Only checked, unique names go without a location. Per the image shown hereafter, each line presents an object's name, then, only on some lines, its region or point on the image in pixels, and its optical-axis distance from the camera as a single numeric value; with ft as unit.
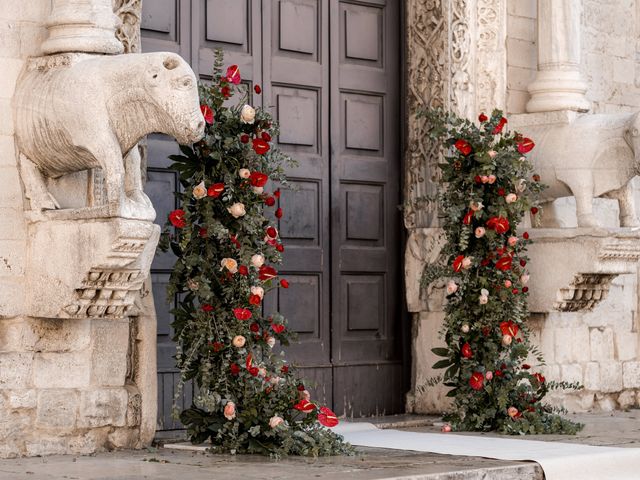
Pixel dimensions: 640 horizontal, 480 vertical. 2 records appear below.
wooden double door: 26.05
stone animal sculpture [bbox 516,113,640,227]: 26.91
